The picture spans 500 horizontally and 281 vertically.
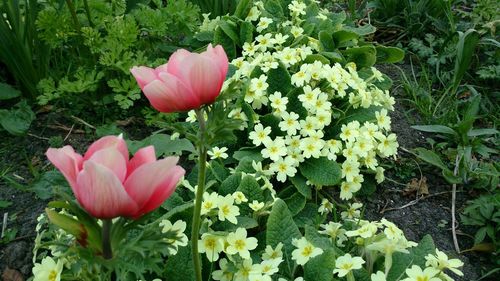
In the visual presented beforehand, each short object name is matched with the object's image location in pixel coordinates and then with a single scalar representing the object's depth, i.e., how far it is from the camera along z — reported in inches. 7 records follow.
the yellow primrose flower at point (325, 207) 19.7
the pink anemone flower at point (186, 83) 9.8
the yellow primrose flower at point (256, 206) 16.8
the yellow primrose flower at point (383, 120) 21.8
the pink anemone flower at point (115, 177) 8.2
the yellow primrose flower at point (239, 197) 16.7
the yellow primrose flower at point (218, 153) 19.6
